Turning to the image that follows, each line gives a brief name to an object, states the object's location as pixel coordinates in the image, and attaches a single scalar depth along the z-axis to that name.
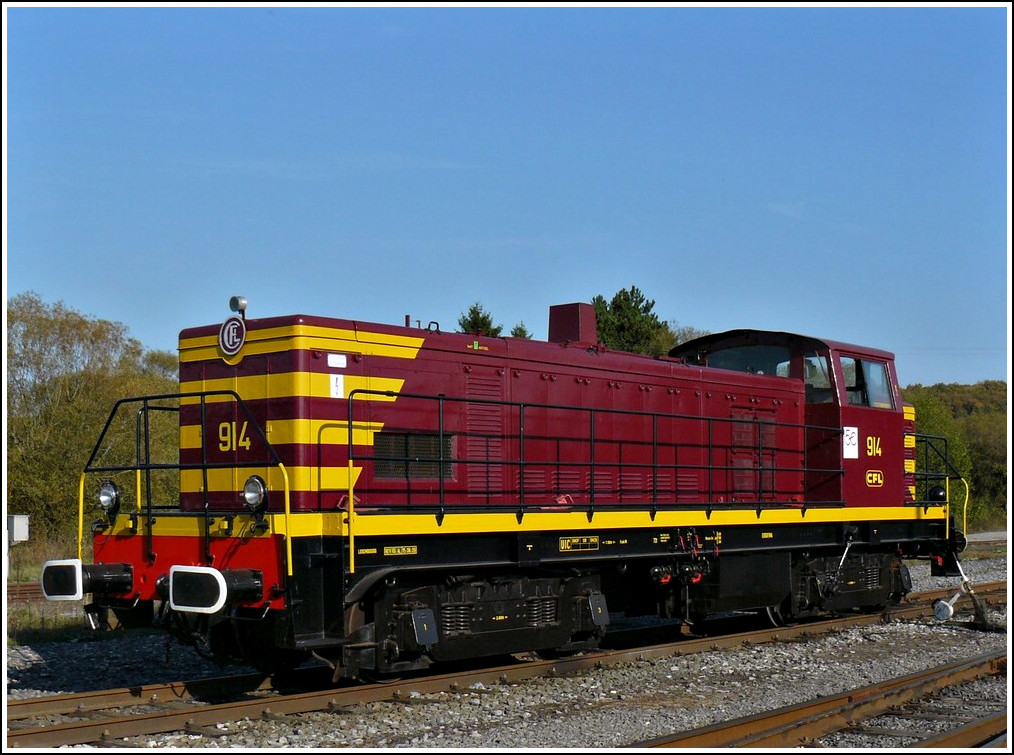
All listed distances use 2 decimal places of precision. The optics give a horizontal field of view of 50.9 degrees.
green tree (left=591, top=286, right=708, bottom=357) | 35.09
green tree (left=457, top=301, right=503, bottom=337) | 33.18
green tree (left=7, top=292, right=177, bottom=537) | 26.72
